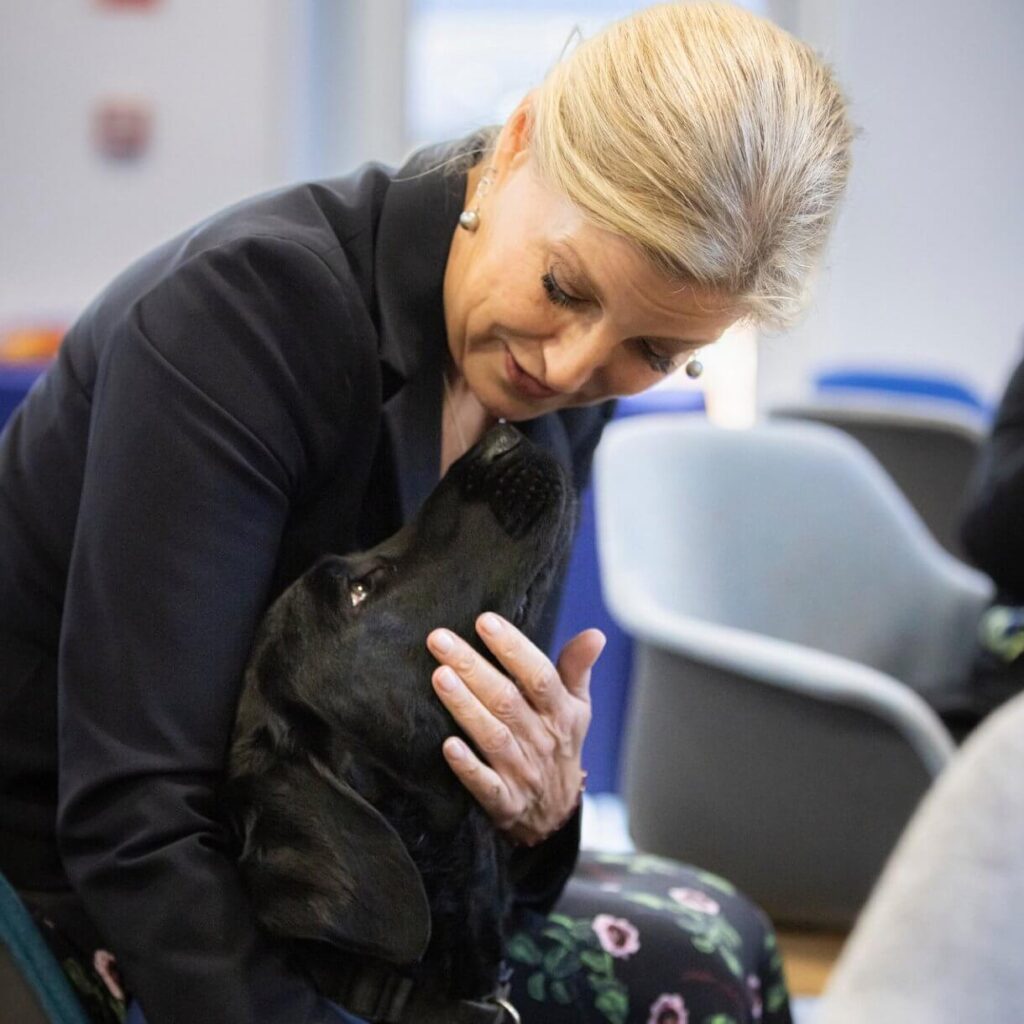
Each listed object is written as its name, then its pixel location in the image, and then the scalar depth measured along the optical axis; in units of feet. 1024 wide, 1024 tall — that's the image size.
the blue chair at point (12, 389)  9.41
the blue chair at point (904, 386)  12.28
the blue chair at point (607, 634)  9.07
